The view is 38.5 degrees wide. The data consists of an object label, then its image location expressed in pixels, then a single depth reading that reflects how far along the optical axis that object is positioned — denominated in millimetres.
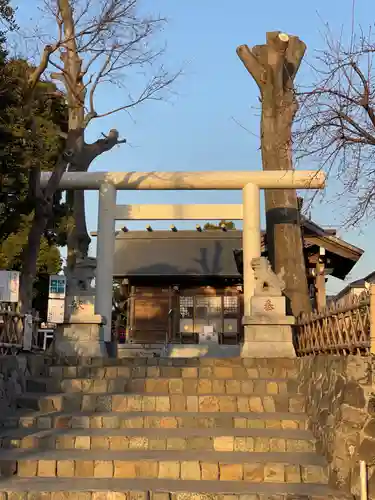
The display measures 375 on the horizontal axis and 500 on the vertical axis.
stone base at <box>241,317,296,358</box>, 10398
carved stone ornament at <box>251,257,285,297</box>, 10594
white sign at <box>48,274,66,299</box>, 10578
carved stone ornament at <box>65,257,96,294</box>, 11516
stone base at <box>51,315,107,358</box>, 10977
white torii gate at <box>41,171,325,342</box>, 11930
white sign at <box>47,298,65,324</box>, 10703
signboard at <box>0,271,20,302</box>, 8422
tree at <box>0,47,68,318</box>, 9047
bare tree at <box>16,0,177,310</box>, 9688
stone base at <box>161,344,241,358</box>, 16781
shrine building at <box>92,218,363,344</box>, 21688
